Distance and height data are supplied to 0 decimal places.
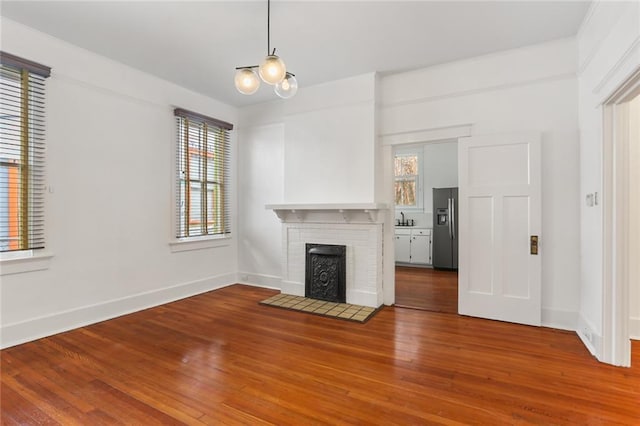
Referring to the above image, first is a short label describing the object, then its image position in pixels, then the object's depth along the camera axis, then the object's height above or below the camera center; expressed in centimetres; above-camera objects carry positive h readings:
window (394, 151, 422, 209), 770 +86
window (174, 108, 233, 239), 472 +60
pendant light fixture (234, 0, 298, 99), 238 +111
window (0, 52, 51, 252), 302 +59
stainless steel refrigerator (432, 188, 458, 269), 677 -29
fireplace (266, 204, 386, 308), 423 -35
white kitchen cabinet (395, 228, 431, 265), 718 -72
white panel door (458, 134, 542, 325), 349 -14
